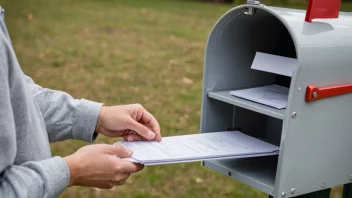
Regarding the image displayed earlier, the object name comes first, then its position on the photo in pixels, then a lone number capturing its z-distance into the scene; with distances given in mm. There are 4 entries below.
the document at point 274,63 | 1414
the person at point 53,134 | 1138
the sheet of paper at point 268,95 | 1403
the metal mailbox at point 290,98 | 1323
